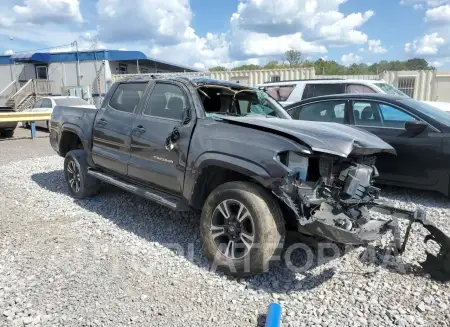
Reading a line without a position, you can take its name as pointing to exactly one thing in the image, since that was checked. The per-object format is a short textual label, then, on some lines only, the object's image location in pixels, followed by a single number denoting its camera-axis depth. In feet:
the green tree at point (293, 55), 226.09
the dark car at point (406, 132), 17.13
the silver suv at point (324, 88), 29.04
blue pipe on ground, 8.67
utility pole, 88.22
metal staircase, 87.20
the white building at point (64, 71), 85.61
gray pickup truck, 10.52
